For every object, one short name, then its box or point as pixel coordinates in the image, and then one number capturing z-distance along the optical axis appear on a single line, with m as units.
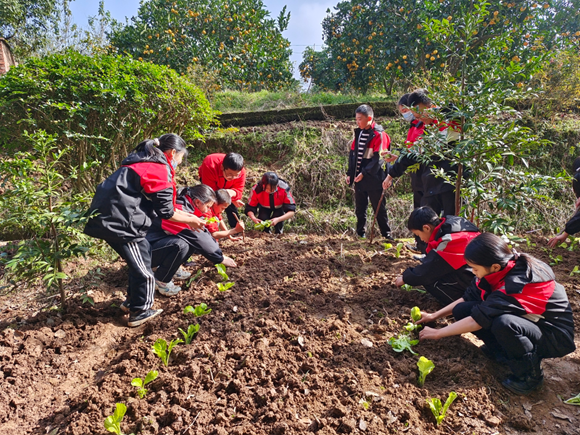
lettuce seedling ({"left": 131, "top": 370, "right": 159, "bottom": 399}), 2.19
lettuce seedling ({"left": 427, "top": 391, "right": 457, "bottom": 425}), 1.98
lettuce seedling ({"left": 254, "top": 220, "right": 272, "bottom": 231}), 5.04
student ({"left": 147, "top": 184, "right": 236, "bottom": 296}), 3.50
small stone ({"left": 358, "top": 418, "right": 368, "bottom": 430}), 1.92
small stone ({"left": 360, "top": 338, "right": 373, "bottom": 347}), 2.61
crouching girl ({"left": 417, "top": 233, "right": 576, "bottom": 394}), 2.19
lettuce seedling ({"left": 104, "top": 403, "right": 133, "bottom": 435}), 1.88
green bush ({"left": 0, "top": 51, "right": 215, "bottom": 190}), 4.18
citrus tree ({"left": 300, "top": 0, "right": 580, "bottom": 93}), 8.59
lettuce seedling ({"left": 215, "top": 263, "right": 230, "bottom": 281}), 3.55
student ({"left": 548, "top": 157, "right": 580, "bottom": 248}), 3.78
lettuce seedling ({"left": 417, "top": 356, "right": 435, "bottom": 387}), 2.19
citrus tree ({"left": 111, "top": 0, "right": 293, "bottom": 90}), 11.73
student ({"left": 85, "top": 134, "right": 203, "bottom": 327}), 2.78
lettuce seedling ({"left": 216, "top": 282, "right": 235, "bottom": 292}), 3.35
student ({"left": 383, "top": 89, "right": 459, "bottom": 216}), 3.88
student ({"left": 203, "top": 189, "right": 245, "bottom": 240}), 4.19
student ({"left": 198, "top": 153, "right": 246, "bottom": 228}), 4.77
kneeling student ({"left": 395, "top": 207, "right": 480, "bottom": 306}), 2.86
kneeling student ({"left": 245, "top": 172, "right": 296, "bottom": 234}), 5.23
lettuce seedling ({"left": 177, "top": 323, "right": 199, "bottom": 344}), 2.71
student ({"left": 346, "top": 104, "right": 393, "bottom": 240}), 5.02
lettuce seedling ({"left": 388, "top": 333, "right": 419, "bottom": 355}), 2.50
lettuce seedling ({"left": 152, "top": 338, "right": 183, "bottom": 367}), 2.48
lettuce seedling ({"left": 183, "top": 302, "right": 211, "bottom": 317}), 3.03
